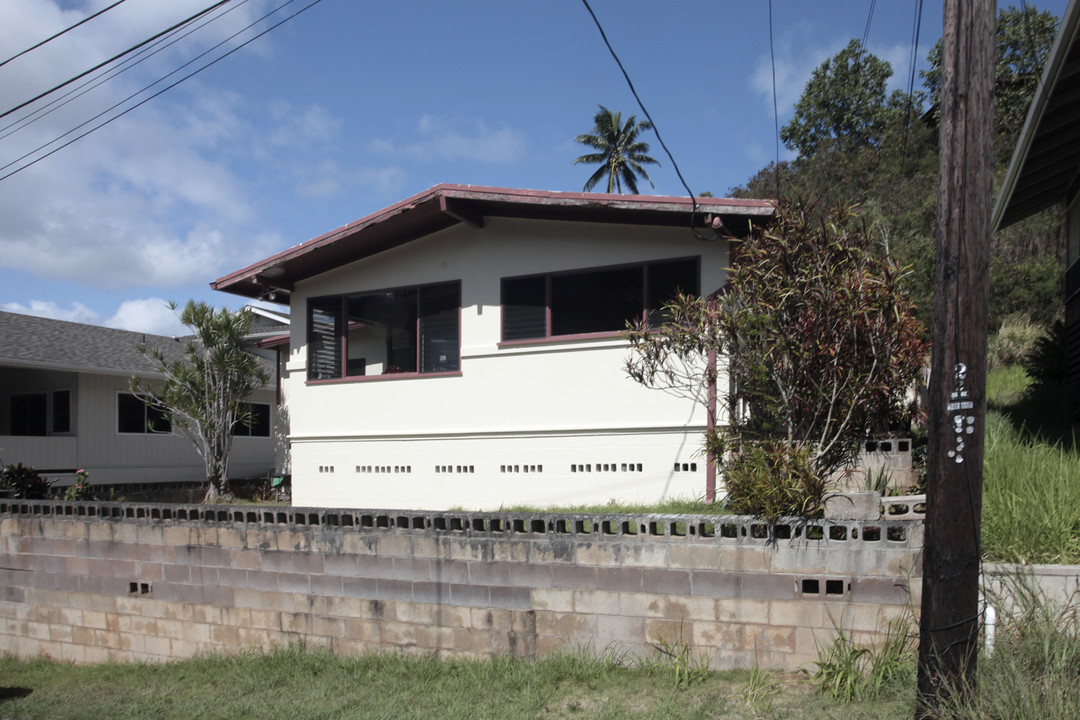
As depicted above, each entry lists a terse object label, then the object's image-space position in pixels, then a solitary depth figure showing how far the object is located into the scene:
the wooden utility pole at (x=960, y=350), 4.54
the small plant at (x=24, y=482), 11.28
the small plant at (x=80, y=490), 11.00
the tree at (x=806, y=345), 6.48
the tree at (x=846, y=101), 40.84
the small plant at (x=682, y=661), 6.09
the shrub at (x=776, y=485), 6.12
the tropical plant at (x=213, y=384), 14.66
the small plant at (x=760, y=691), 5.49
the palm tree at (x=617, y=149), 38.53
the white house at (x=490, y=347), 9.89
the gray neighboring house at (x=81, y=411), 16.94
